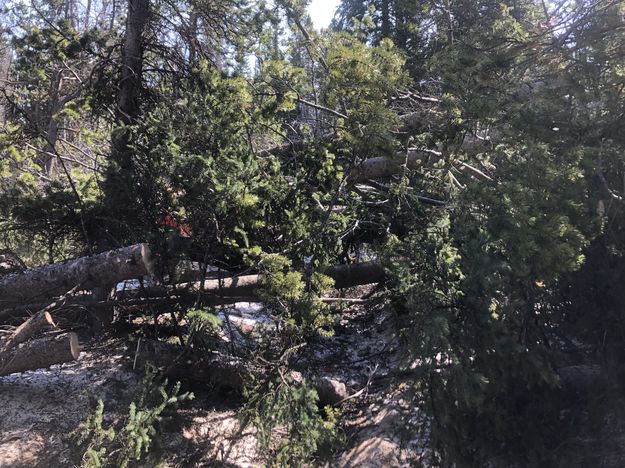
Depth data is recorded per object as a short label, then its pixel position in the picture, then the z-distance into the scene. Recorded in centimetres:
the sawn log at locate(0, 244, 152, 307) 443
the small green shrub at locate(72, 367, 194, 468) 379
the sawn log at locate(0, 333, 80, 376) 434
